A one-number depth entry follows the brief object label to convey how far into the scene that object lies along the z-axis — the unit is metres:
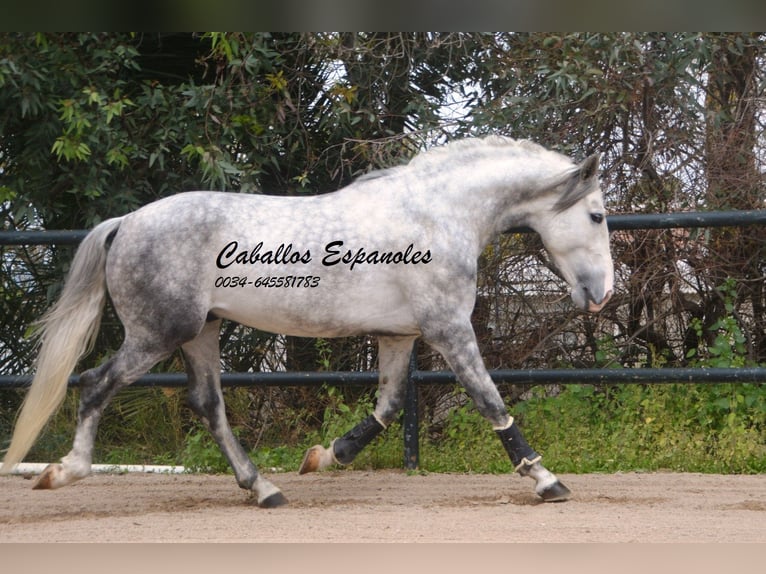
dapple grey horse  7.85
